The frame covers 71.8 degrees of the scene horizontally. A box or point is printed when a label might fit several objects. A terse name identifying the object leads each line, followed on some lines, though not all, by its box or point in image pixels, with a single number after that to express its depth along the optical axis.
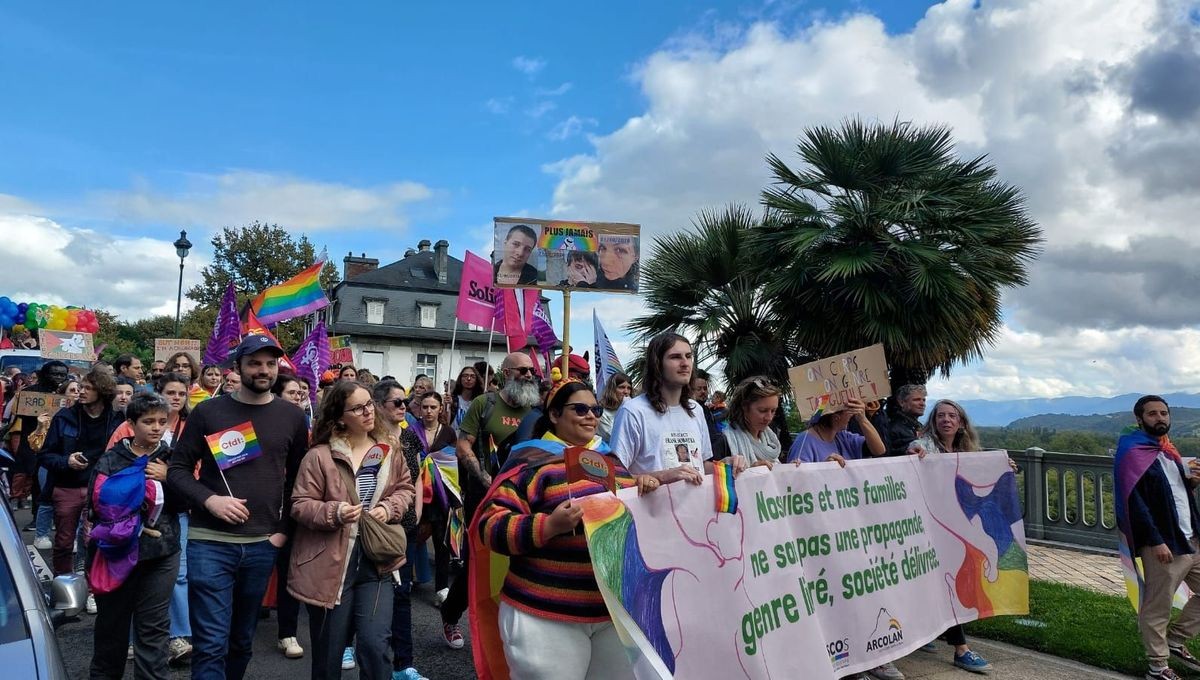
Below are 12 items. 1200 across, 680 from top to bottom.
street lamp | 26.62
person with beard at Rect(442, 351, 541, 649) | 6.07
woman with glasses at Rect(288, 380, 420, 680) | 3.73
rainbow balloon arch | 24.38
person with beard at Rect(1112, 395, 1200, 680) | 5.07
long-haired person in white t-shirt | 4.05
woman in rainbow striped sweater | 2.82
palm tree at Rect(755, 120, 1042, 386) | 10.91
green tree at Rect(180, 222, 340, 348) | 43.78
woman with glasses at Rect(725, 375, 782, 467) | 4.76
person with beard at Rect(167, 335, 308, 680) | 3.67
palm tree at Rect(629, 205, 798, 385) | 12.13
